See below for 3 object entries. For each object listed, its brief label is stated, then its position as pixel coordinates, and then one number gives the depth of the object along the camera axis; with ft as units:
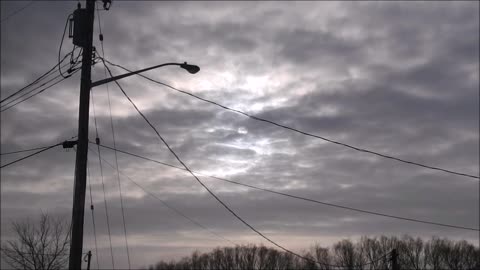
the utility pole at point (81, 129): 41.86
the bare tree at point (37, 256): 151.29
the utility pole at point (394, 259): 96.58
